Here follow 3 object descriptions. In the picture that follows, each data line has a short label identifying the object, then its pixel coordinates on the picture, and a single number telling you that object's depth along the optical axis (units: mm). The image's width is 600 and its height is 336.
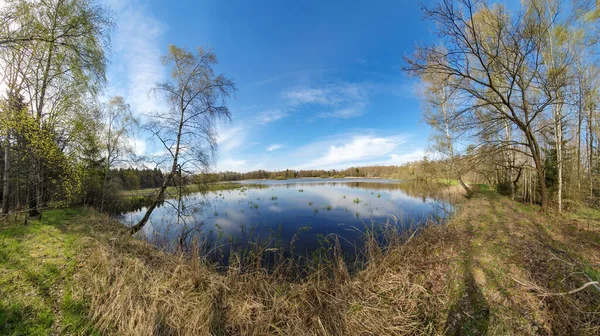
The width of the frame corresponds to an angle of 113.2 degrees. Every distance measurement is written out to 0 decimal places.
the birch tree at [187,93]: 9156
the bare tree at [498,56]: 6652
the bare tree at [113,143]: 14672
